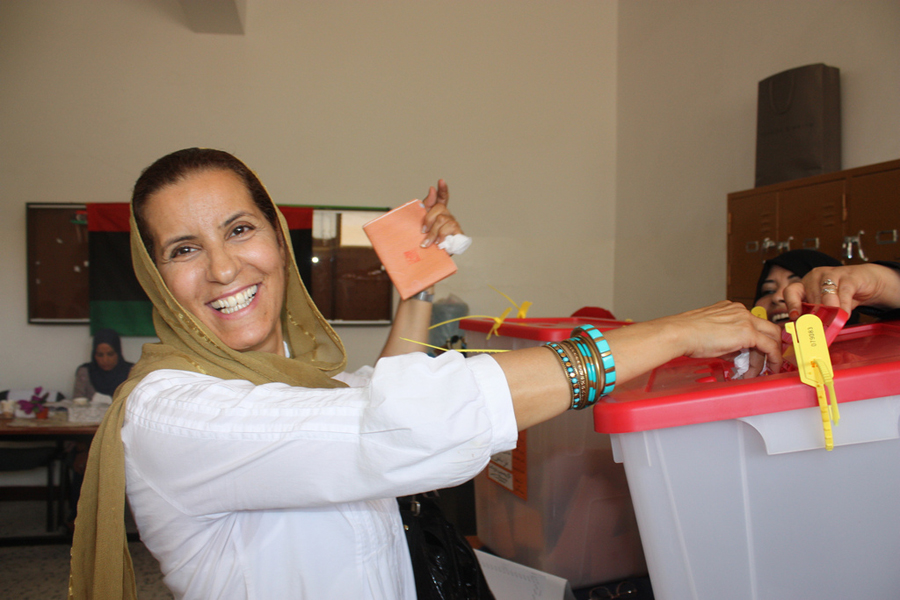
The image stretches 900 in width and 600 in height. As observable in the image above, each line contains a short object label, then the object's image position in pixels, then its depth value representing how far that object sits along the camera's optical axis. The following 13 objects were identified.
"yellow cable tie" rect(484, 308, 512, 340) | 1.11
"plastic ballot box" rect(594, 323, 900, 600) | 0.53
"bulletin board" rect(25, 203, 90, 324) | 3.92
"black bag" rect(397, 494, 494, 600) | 0.91
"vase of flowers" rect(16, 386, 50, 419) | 3.36
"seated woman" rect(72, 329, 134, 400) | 3.81
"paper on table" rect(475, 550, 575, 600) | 0.95
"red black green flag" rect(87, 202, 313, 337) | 3.88
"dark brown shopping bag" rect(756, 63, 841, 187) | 2.34
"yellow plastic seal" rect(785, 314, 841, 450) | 0.51
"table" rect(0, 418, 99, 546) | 3.08
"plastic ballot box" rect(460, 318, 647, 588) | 1.00
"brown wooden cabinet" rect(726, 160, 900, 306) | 1.83
